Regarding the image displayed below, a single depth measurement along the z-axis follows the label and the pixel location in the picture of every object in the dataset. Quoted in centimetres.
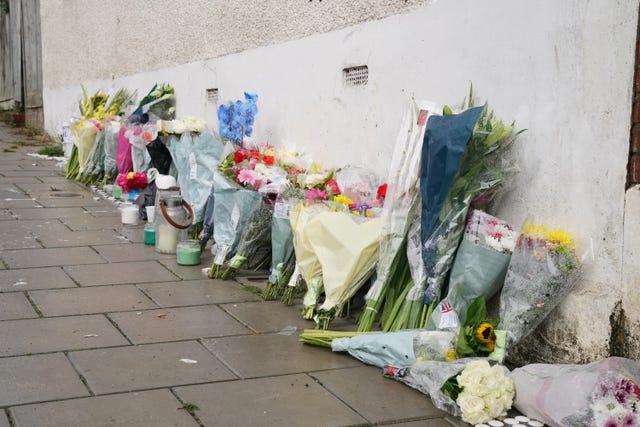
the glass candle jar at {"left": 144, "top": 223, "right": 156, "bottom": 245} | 605
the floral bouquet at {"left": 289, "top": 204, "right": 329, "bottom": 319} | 435
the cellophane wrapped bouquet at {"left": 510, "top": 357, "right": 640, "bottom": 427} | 281
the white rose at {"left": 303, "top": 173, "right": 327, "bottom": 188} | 473
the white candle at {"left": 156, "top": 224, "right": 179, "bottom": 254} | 580
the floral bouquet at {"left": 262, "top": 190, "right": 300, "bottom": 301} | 474
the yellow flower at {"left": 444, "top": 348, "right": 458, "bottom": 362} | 344
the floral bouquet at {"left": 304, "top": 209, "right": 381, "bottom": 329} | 414
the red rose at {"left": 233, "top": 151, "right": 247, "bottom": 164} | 539
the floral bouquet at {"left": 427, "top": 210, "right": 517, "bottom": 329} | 358
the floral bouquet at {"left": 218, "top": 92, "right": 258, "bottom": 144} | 584
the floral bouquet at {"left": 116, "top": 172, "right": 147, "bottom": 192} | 724
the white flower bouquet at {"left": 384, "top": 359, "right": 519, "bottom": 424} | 305
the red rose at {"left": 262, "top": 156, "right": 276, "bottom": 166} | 529
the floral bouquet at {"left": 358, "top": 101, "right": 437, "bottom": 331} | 396
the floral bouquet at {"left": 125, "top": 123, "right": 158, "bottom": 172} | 796
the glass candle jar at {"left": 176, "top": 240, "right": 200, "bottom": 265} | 548
